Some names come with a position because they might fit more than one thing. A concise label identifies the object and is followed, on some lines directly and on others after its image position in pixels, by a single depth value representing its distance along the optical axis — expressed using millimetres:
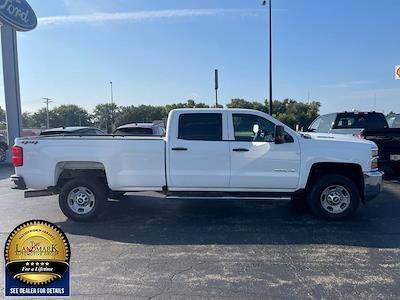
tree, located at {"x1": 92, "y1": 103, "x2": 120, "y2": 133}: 79925
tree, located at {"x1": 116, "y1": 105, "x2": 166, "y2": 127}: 76200
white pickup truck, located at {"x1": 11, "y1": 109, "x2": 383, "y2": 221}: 6434
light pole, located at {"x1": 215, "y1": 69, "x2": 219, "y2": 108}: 18820
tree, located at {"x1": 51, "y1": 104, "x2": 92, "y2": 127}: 87800
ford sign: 15484
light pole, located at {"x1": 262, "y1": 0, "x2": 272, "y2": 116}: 22328
